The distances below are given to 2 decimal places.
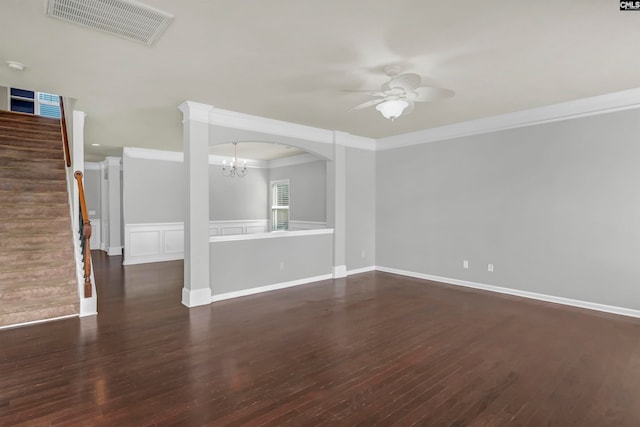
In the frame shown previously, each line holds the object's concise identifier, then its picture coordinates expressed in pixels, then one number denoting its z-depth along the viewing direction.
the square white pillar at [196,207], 4.44
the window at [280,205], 9.44
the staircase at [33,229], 3.88
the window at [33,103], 8.28
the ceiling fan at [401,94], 2.84
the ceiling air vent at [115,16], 2.22
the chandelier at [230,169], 9.27
